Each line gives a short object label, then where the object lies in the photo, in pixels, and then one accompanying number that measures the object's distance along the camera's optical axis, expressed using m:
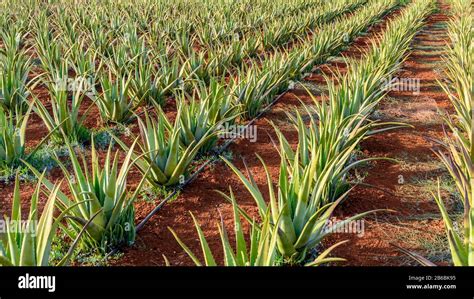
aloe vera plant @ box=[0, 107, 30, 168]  3.14
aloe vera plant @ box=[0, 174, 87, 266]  1.74
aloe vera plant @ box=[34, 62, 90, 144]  3.52
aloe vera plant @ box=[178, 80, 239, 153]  3.42
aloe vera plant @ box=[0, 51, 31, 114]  4.05
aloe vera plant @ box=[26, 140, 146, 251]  2.33
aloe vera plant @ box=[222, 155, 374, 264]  2.19
